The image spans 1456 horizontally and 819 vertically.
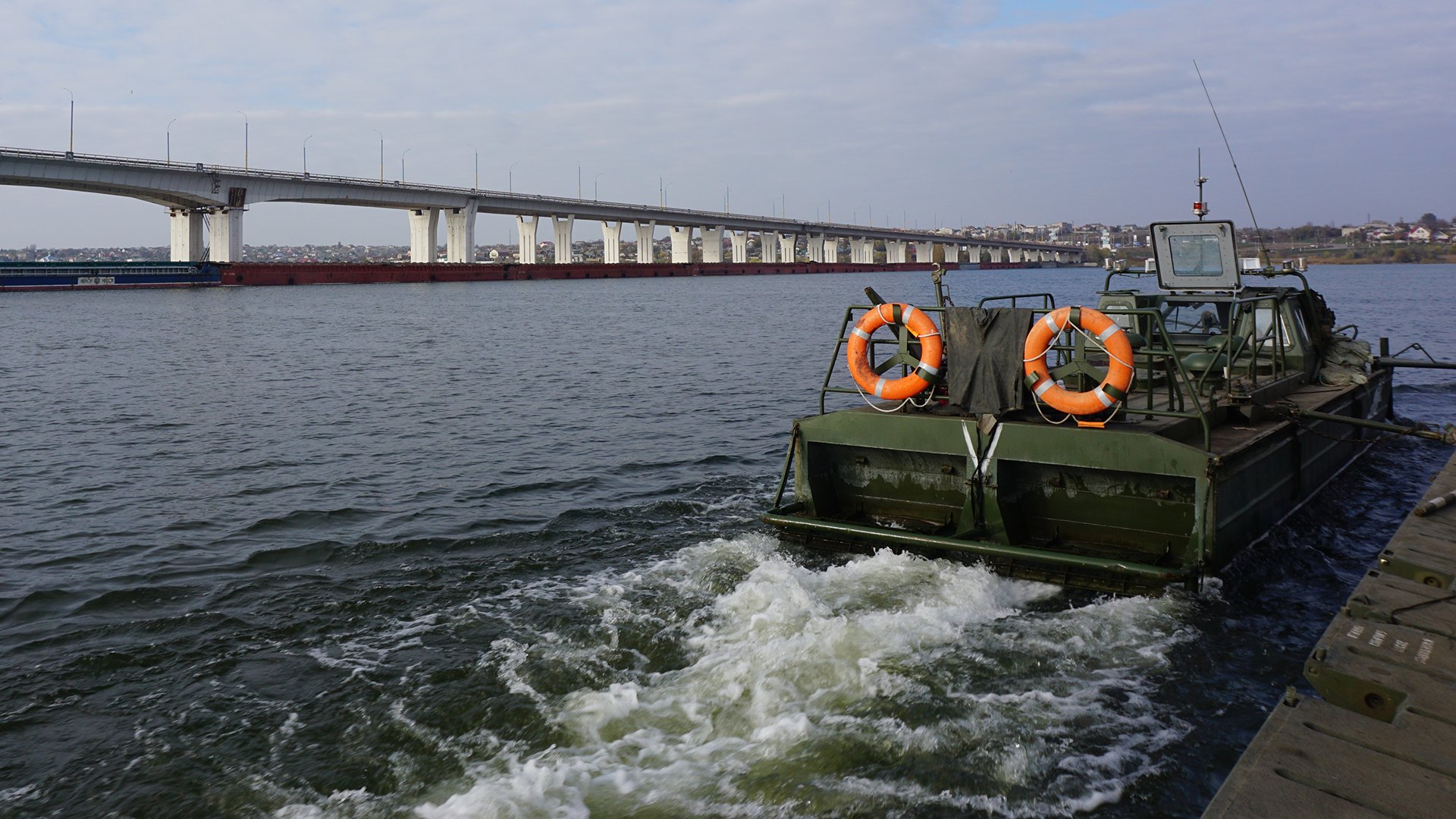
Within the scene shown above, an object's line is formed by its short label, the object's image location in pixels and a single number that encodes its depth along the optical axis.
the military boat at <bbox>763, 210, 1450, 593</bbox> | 9.01
